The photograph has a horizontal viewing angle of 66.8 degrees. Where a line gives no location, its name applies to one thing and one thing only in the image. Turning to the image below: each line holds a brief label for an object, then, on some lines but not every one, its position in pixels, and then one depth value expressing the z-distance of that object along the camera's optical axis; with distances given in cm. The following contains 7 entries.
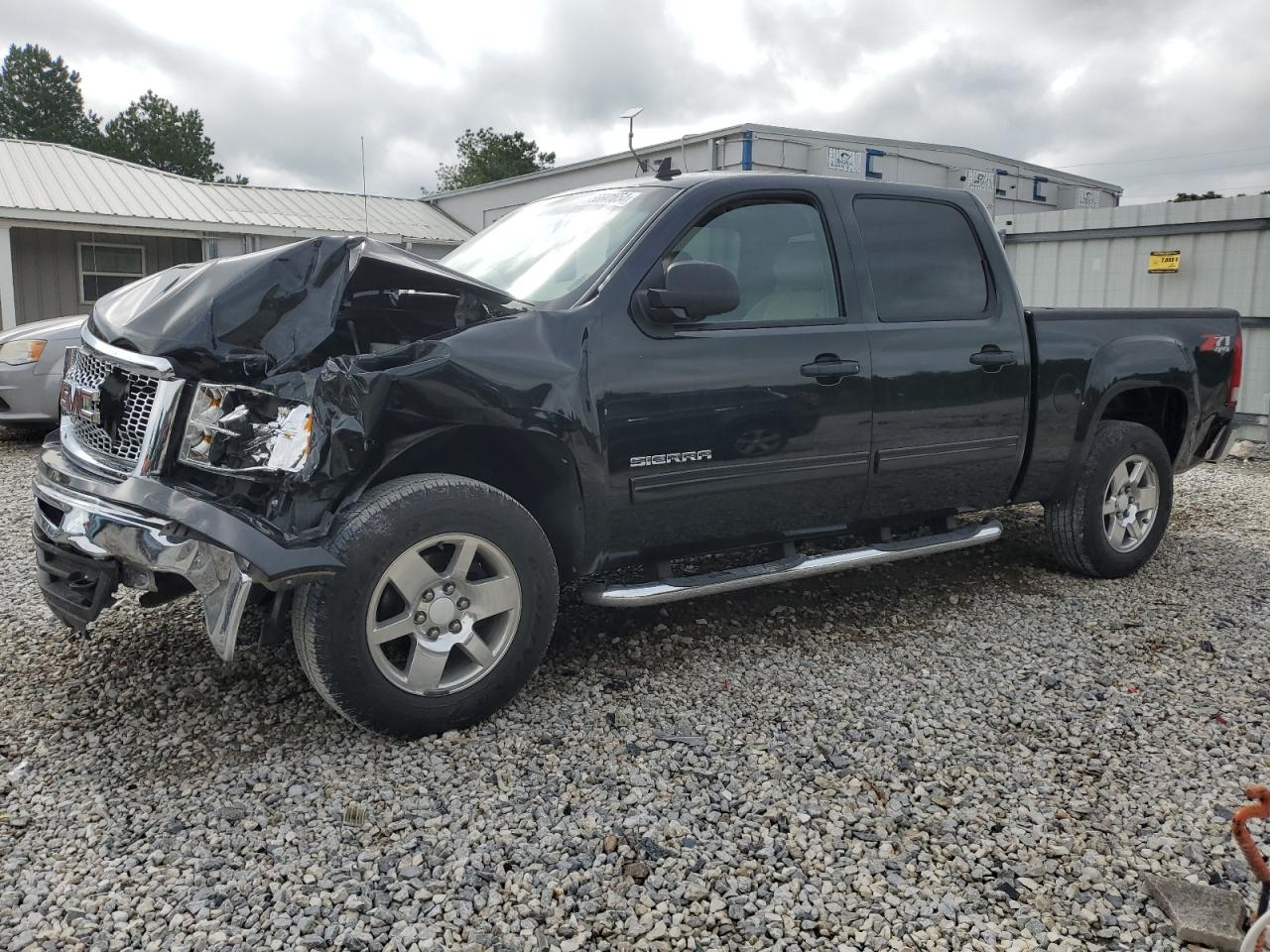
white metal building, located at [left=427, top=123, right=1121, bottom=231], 1298
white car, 809
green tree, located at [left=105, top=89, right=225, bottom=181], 5316
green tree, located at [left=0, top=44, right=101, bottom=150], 5172
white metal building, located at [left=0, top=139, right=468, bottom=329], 1523
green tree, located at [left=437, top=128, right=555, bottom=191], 5909
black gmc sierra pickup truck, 286
